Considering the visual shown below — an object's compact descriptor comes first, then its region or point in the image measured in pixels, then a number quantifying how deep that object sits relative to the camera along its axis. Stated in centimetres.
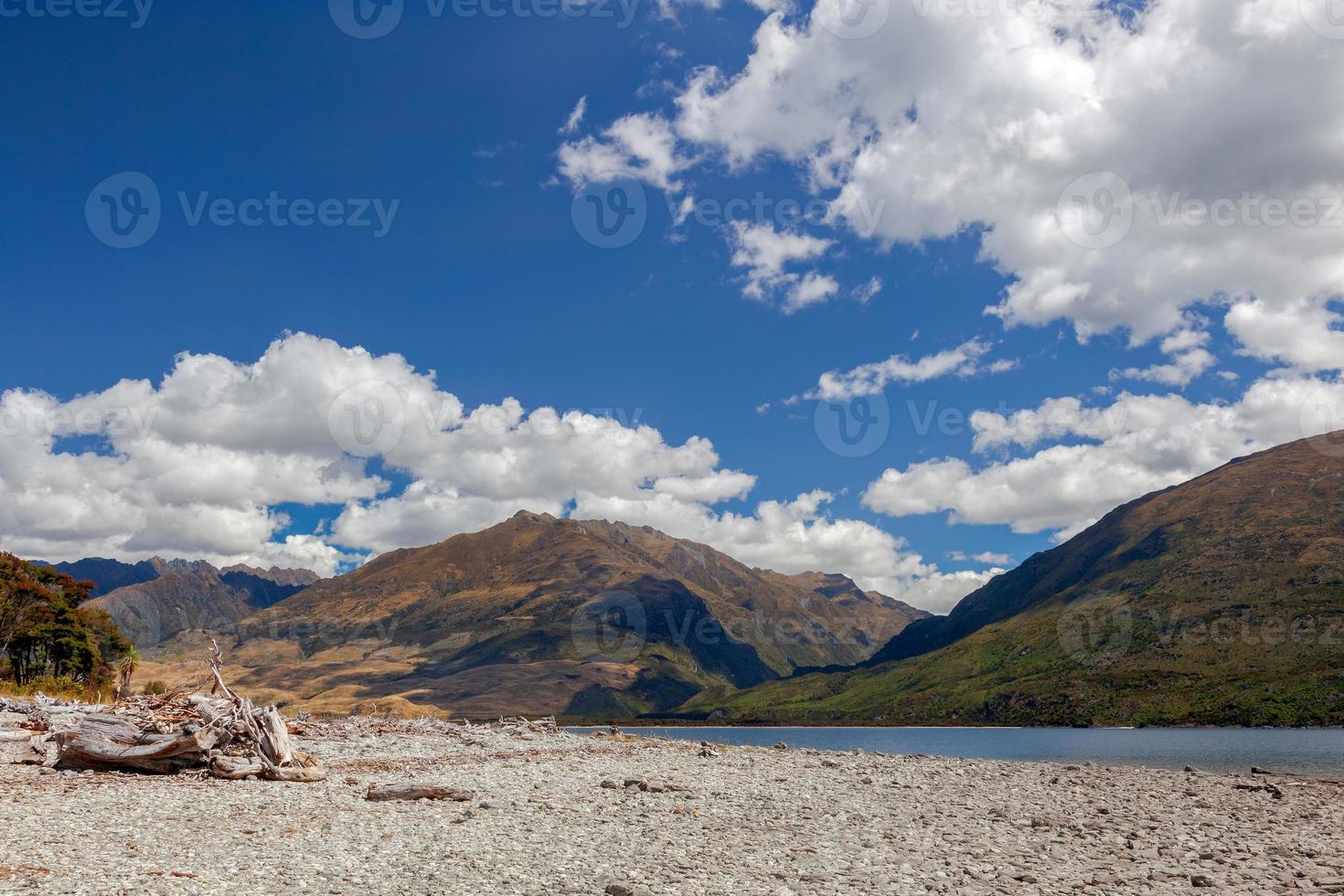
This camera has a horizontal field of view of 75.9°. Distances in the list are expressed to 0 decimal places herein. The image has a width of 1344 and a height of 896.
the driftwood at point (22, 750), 3253
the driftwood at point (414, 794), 2873
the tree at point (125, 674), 5612
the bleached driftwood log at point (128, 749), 3186
